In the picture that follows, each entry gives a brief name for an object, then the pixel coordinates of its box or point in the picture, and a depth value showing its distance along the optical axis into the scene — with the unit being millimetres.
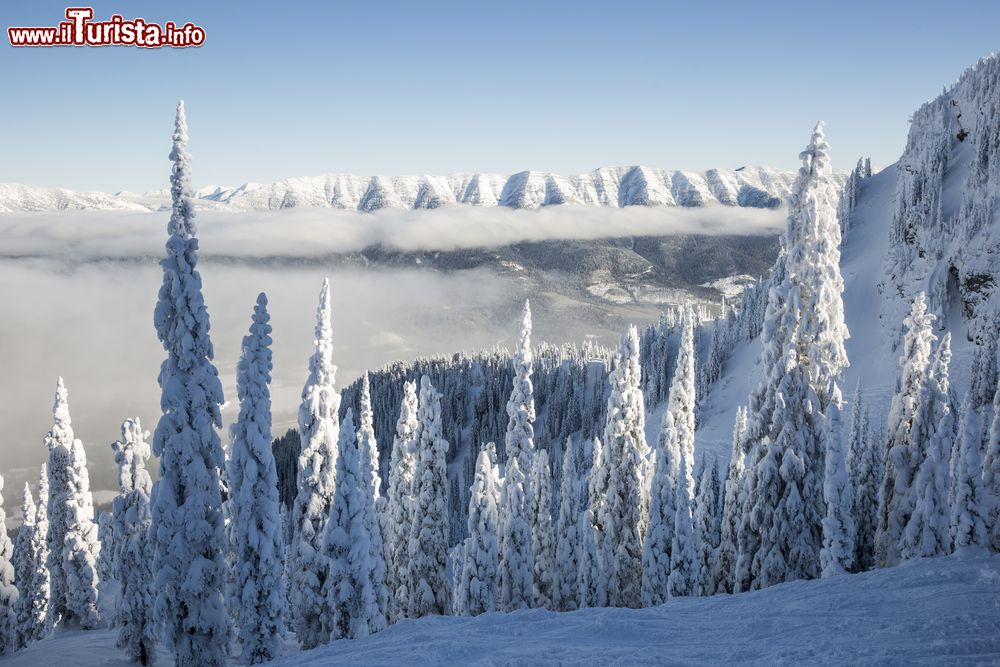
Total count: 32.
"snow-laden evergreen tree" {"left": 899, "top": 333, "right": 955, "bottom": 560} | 25398
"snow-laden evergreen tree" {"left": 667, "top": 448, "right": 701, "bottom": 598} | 30625
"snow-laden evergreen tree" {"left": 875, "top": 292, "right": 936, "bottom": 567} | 26906
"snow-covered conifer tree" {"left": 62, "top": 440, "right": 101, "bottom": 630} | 38844
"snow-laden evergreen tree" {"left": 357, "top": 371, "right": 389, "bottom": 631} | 30453
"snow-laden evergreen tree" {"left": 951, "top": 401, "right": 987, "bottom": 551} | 21391
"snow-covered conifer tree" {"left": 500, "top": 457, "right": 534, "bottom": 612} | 31688
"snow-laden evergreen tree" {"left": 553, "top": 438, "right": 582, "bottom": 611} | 34531
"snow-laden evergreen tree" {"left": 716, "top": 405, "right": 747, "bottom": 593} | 25875
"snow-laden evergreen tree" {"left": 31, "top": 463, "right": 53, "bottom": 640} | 45656
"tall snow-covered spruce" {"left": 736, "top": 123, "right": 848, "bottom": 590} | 19875
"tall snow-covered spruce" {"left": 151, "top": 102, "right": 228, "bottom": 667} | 20531
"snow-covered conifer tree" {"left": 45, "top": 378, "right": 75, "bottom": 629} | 37656
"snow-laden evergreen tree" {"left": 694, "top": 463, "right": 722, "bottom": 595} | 34688
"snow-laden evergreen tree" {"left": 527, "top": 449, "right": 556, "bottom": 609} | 35812
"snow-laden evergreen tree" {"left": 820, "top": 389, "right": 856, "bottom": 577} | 27625
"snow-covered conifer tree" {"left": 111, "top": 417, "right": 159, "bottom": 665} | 29203
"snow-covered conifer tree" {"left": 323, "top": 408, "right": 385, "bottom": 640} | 26781
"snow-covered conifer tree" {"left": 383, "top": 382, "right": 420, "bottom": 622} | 35156
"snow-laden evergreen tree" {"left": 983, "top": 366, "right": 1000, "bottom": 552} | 20938
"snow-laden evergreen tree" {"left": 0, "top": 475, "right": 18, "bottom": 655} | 33750
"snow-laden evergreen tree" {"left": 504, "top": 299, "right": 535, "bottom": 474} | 31766
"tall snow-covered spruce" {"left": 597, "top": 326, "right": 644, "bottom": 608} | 31562
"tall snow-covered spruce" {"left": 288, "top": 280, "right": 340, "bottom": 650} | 27688
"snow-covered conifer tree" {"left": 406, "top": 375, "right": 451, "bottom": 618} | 31750
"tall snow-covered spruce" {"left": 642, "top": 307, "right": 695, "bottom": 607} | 30812
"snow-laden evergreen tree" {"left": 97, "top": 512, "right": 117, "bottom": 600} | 68000
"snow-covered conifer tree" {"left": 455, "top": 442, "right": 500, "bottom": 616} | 31344
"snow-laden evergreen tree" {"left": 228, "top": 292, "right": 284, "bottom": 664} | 24797
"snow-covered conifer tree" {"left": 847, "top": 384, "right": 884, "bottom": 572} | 37562
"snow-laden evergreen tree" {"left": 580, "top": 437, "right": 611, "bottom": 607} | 31641
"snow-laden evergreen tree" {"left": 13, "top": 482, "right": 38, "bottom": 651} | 43875
